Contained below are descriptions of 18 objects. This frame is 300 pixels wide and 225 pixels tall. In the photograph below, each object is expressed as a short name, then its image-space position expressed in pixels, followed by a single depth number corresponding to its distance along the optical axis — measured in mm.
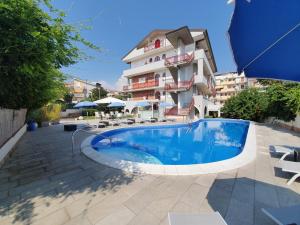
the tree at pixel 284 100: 8531
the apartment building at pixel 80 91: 44690
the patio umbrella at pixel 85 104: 14265
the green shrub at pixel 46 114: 10871
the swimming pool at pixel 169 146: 3883
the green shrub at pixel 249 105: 14622
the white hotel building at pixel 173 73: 16697
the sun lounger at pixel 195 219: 1492
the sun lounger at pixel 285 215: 1597
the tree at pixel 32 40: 1718
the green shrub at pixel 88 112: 21347
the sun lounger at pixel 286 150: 3862
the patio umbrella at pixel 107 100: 14240
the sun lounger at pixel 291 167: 2799
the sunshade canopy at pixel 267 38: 1348
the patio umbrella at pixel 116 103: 14583
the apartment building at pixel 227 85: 46287
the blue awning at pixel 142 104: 17647
